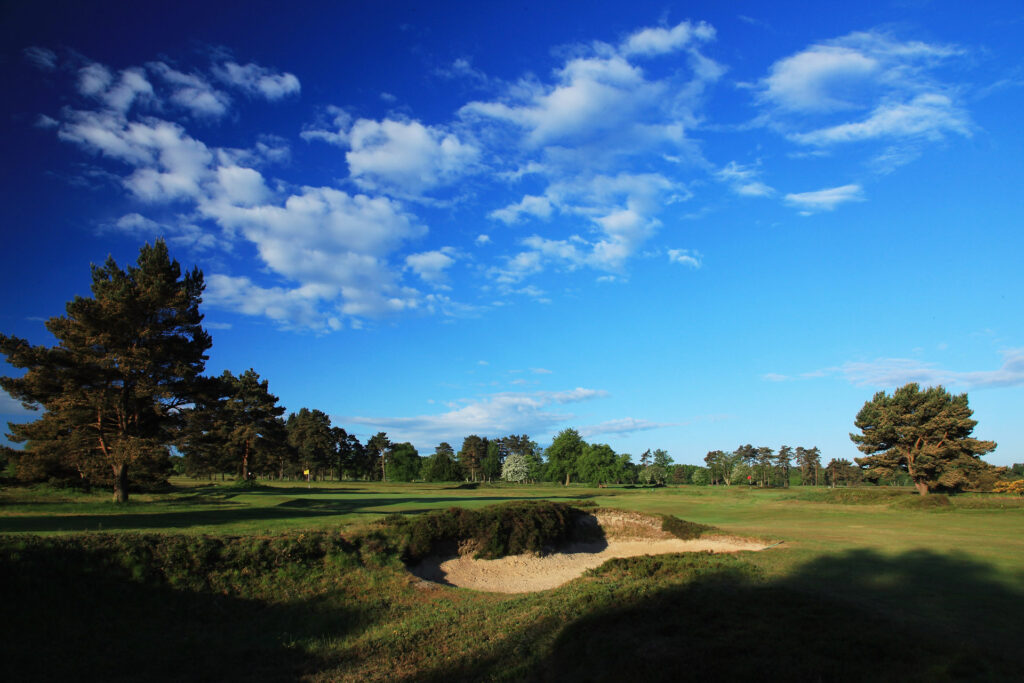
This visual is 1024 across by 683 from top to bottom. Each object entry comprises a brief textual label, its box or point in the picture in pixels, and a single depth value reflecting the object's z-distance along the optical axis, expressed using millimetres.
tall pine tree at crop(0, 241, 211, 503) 28266
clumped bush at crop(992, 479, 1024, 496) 46544
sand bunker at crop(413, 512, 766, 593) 17703
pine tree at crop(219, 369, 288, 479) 64375
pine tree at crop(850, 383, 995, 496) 47562
